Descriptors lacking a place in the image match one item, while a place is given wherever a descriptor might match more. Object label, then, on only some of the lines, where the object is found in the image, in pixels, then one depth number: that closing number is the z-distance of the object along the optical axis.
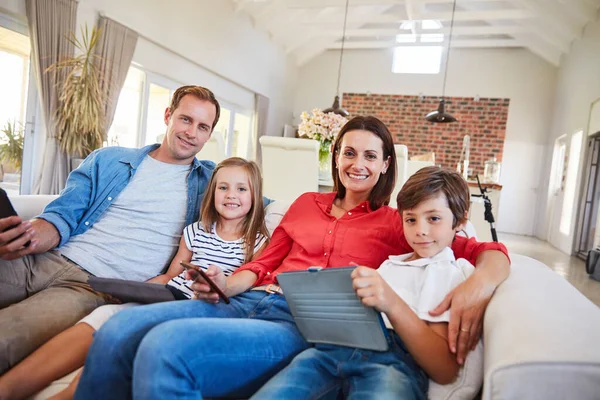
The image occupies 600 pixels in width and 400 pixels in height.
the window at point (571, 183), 6.66
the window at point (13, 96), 3.97
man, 1.38
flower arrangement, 3.70
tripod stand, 3.23
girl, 1.48
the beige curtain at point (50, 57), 3.93
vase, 3.86
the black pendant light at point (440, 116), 5.58
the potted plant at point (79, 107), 3.90
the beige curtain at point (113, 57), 4.57
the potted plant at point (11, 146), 4.04
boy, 0.91
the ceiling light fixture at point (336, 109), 6.07
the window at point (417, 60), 9.30
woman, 0.92
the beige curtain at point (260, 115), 8.49
